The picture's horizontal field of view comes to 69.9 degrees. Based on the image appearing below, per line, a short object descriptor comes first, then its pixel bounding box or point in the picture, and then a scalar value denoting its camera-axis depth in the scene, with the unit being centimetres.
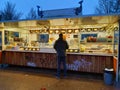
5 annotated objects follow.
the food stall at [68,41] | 346
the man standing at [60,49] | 342
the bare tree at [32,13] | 1423
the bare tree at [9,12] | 1211
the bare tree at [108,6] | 952
